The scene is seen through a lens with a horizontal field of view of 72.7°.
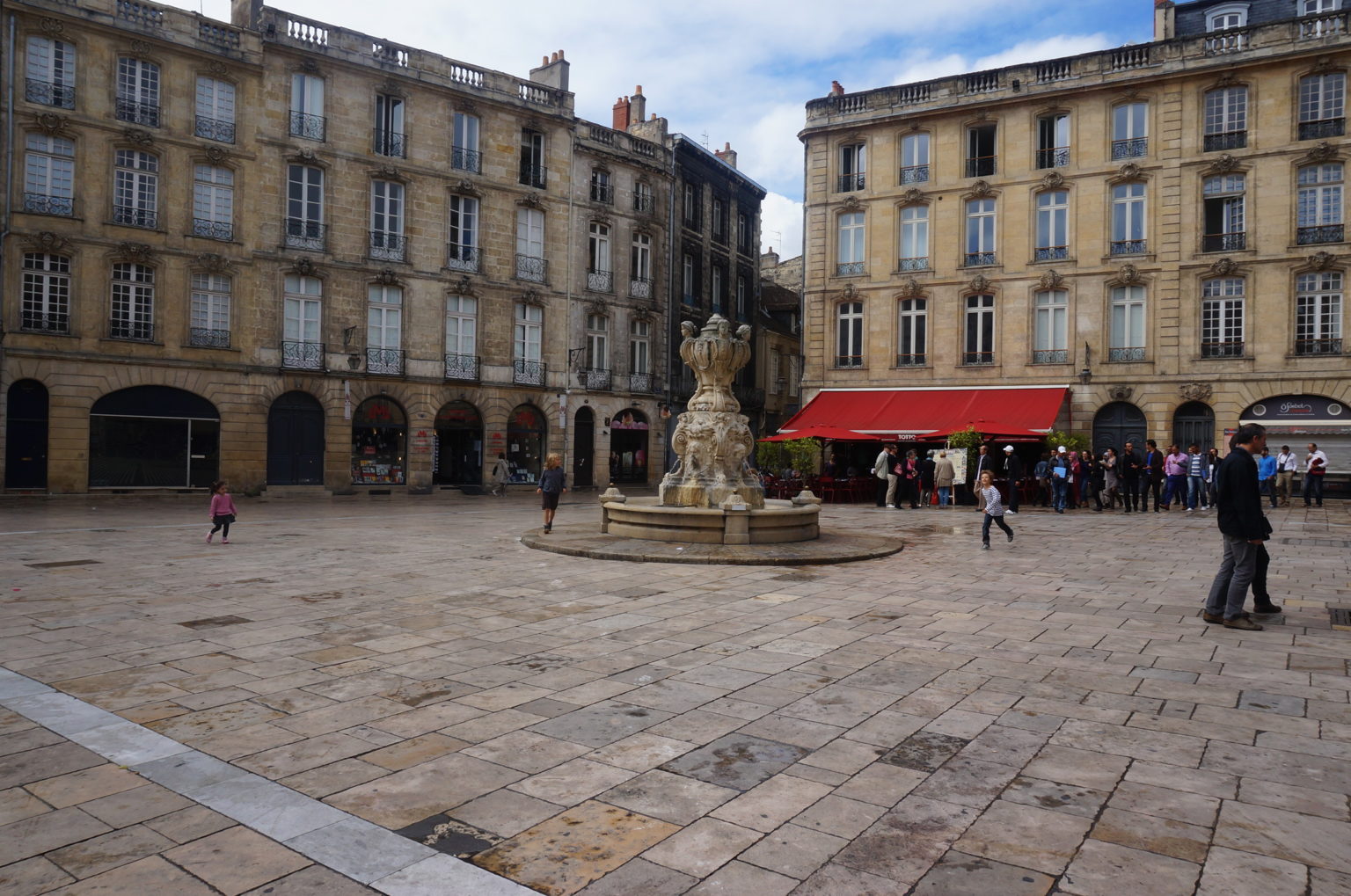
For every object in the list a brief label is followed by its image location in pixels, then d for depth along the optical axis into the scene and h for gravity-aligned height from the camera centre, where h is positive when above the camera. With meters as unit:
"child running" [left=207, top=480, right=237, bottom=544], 13.51 -0.93
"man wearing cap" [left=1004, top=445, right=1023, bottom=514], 20.69 -0.38
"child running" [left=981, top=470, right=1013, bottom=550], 13.67 -0.79
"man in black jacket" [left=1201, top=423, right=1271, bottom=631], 7.60 -0.53
